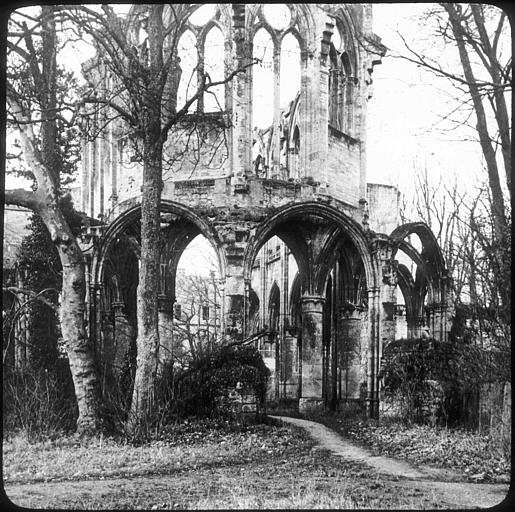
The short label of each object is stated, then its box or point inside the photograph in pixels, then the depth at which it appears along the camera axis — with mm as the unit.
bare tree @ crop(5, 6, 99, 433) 11984
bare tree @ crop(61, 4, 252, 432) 12133
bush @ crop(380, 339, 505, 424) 13141
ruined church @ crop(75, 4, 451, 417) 17297
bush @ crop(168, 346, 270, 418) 12703
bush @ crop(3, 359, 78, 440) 11344
